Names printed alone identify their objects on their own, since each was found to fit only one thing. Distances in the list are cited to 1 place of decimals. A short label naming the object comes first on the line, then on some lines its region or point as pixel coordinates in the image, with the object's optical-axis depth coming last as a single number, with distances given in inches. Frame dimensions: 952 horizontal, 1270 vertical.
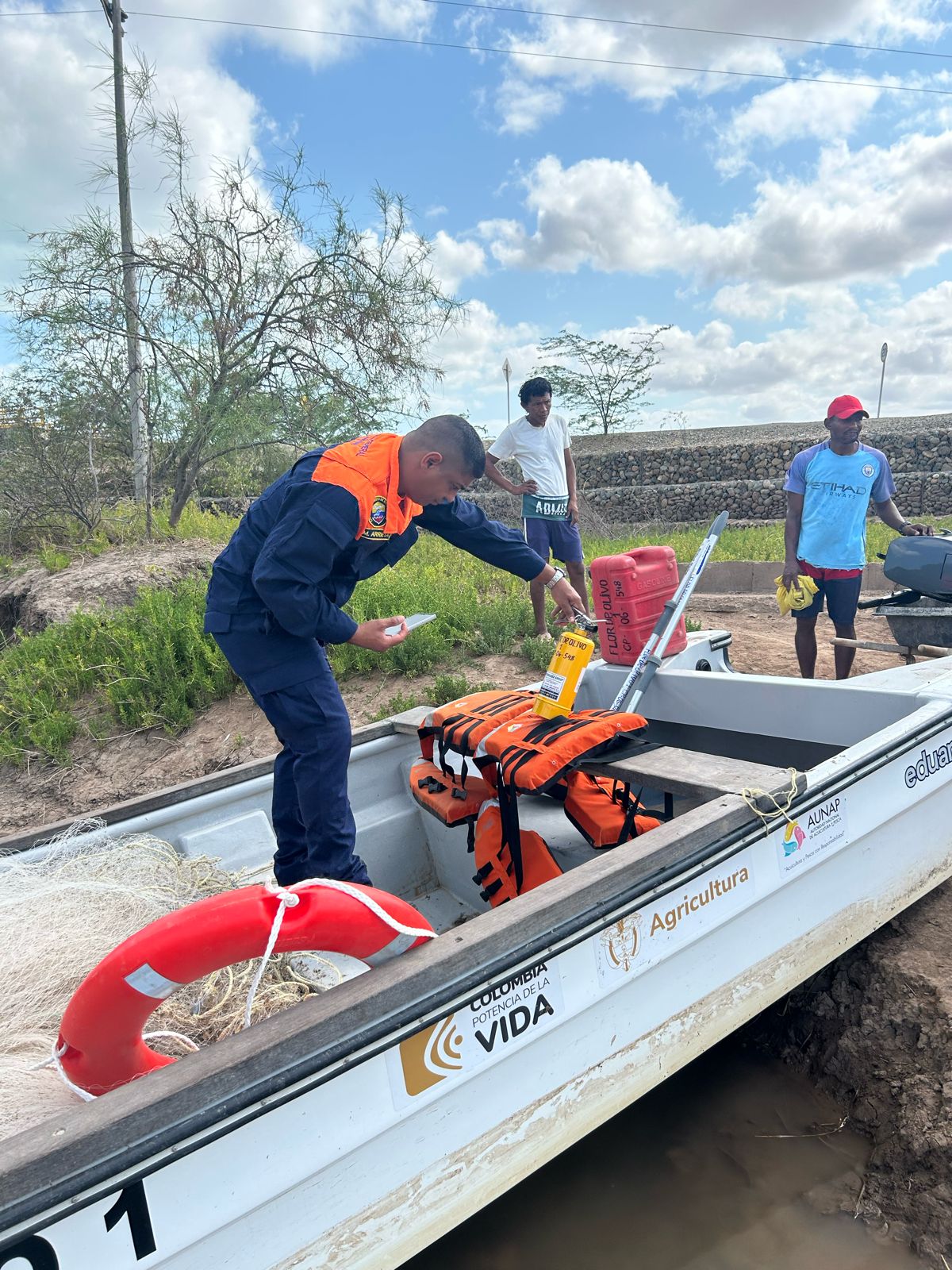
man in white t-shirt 240.5
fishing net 66.0
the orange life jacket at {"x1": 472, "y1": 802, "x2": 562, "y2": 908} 104.5
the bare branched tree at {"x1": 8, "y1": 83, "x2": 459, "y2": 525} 376.2
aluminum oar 132.8
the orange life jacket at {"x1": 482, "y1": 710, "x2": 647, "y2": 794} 91.5
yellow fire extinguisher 106.4
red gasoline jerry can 145.2
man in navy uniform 94.1
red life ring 57.6
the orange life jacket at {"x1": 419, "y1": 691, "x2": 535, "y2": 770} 104.0
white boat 52.8
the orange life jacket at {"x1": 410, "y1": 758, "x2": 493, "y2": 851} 109.4
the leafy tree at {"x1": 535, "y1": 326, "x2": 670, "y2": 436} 1021.8
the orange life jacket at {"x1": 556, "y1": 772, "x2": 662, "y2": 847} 98.6
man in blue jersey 183.2
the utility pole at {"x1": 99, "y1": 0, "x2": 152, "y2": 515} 378.9
